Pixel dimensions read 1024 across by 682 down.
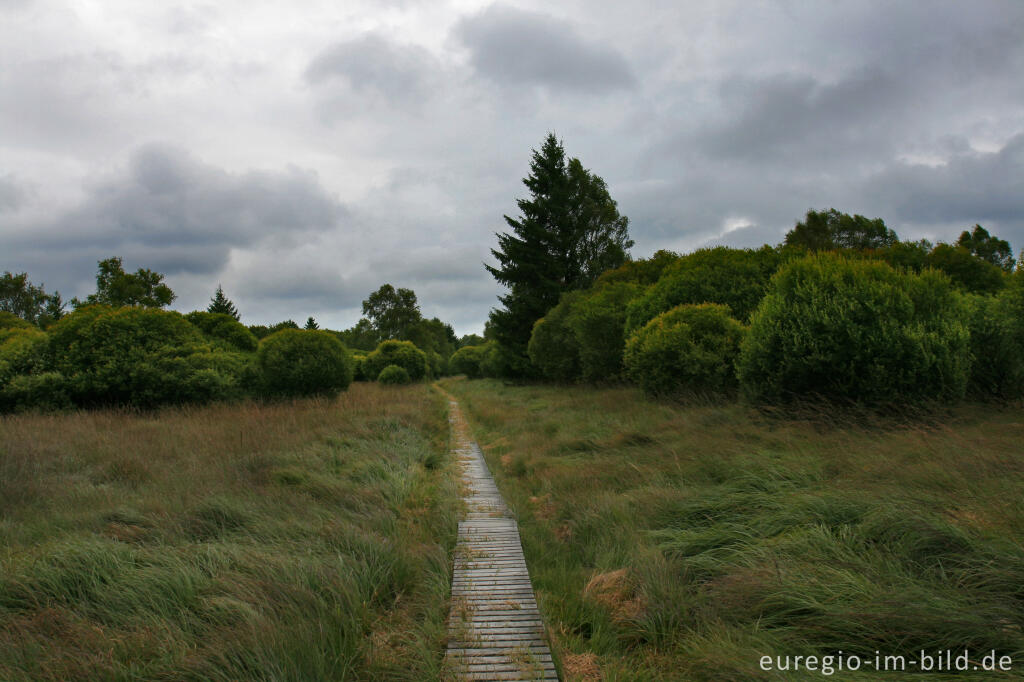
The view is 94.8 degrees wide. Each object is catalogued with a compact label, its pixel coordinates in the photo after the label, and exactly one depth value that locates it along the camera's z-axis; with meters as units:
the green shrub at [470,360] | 49.62
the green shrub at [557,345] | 23.58
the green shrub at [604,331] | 19.08
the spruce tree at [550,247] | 31.55
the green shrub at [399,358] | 35.31
